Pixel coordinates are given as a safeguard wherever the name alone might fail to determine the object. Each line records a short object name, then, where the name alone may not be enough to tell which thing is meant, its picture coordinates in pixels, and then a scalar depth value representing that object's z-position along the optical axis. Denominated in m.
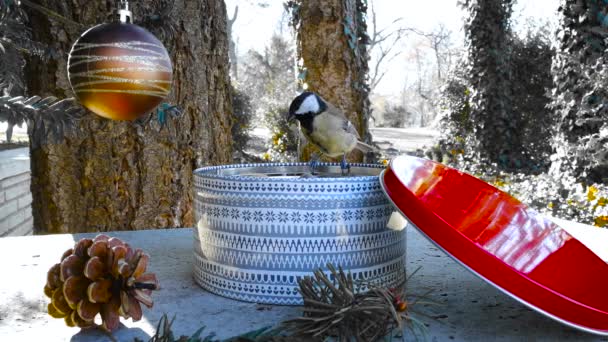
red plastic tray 0.63
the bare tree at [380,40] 17.71
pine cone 0.68
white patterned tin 0.77
